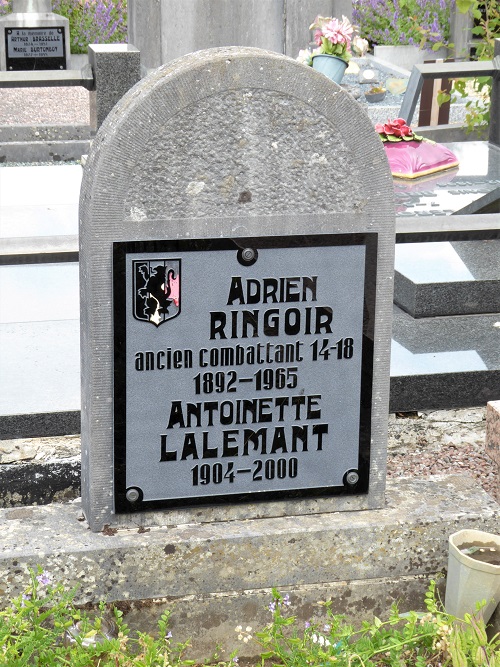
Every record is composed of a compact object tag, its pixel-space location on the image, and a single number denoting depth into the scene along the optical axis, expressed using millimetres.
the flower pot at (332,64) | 9664
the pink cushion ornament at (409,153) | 7074
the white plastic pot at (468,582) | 2857
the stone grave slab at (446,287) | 4883
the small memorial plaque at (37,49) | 14188
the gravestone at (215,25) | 10555
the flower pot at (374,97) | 11868
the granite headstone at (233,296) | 2816
